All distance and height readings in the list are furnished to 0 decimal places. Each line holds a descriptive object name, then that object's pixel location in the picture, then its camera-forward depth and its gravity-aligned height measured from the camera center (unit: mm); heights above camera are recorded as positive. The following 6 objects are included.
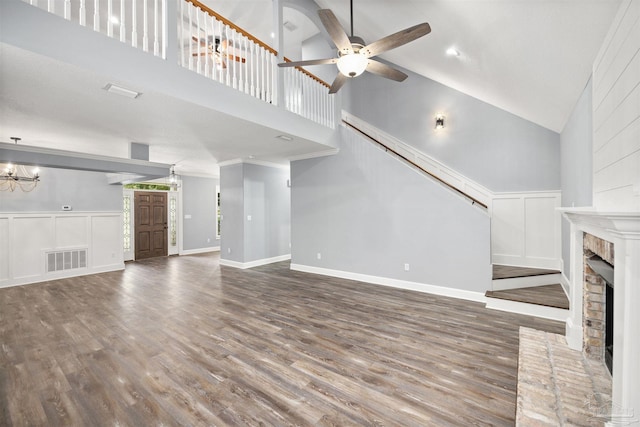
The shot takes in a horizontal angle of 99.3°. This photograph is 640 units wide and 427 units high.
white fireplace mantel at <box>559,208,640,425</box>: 1287 -497
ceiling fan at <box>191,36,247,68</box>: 3172 +2053
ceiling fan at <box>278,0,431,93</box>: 2480 +1671
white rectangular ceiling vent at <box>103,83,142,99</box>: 2571 +1212
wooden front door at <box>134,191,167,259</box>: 8047 -280
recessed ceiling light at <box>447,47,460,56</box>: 3673 +2224
